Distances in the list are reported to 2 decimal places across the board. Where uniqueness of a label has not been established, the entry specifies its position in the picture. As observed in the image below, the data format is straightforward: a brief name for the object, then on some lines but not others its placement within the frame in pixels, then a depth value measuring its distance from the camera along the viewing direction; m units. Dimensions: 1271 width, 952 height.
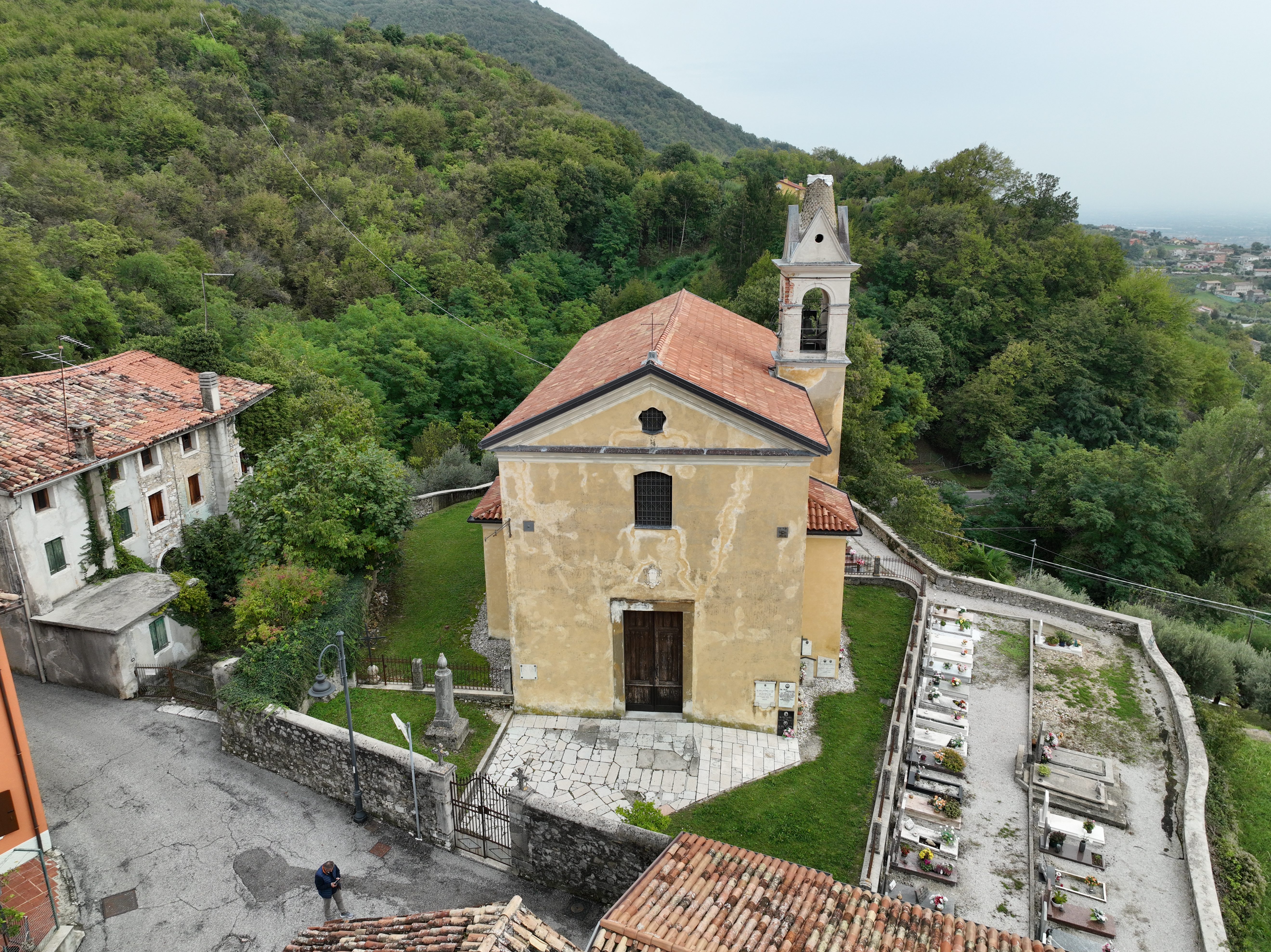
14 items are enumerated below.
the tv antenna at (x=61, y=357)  20.55
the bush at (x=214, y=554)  23.38
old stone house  18.52
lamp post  12.51
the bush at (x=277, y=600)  18.06
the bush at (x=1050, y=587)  28.08
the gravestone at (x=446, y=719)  16.84
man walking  12.24
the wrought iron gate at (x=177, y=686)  18.59
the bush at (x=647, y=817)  12.64
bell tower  19.91
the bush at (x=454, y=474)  35.19
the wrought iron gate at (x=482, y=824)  14.10
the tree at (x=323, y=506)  20.56
